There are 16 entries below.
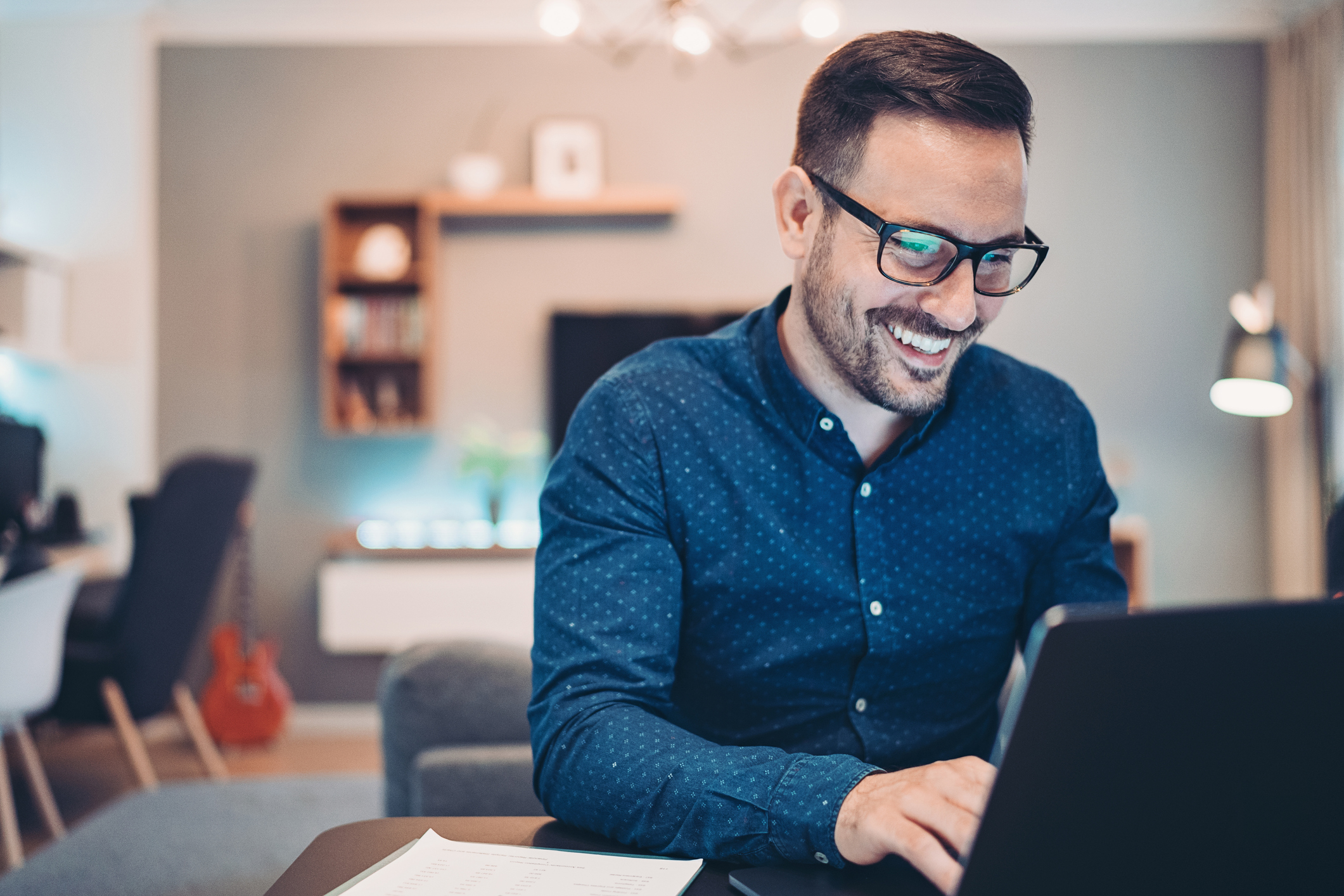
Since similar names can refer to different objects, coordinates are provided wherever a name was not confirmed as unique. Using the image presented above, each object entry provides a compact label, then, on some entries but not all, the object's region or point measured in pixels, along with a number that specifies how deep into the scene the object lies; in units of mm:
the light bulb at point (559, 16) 2523
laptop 408
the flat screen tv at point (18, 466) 3426
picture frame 3857
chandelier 3855
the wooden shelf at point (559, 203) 3734
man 854
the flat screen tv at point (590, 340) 3879
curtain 3580
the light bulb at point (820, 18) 2596
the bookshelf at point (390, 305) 3709
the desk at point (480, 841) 600
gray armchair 1468
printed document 590
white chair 2082
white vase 3729
